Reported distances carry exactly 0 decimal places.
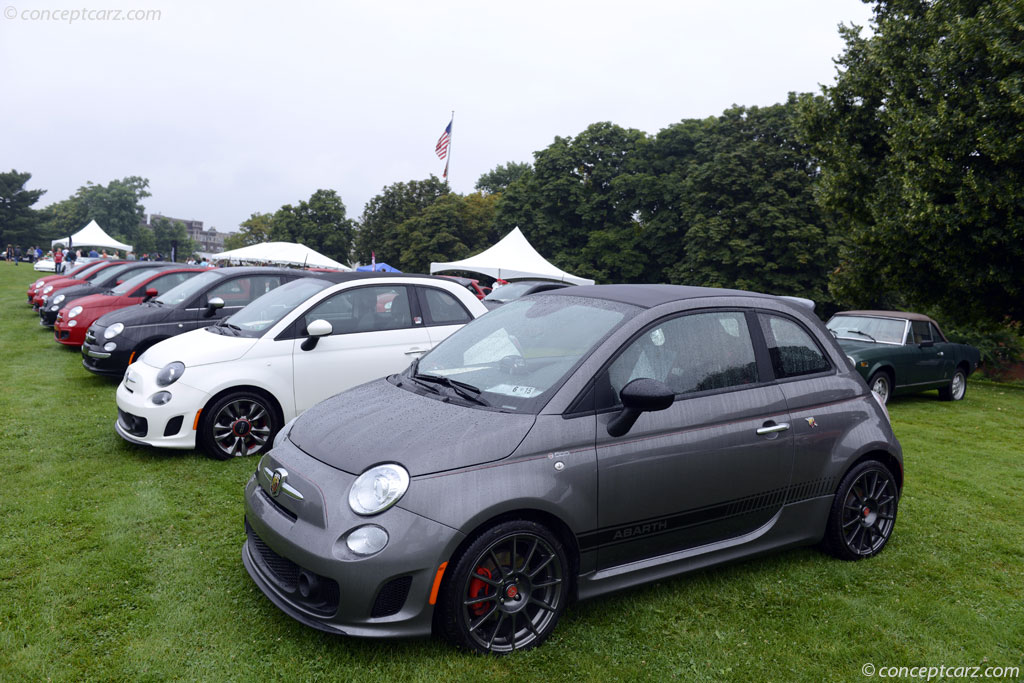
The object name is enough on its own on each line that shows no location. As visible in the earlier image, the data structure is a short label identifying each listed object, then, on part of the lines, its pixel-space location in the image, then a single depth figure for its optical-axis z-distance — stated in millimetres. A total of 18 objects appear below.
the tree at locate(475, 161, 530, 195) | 79312
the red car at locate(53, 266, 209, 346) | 11383
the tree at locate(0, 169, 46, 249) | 82812
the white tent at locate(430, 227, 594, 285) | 23828
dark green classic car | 10656
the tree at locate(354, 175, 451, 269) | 60844
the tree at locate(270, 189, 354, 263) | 68000
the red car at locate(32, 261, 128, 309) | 16844
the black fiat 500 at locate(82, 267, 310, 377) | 8477
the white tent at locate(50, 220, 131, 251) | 44625
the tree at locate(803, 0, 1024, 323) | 12945
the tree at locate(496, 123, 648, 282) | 44312
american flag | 38688
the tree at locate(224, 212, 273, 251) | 95125
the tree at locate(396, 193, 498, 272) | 55906
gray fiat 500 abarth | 2840
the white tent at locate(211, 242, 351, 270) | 27578
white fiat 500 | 5715
